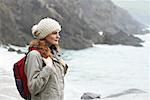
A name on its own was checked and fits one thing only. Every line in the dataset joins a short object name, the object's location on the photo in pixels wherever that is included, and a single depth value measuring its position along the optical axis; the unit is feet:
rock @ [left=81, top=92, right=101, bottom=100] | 36.66
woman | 9.66
